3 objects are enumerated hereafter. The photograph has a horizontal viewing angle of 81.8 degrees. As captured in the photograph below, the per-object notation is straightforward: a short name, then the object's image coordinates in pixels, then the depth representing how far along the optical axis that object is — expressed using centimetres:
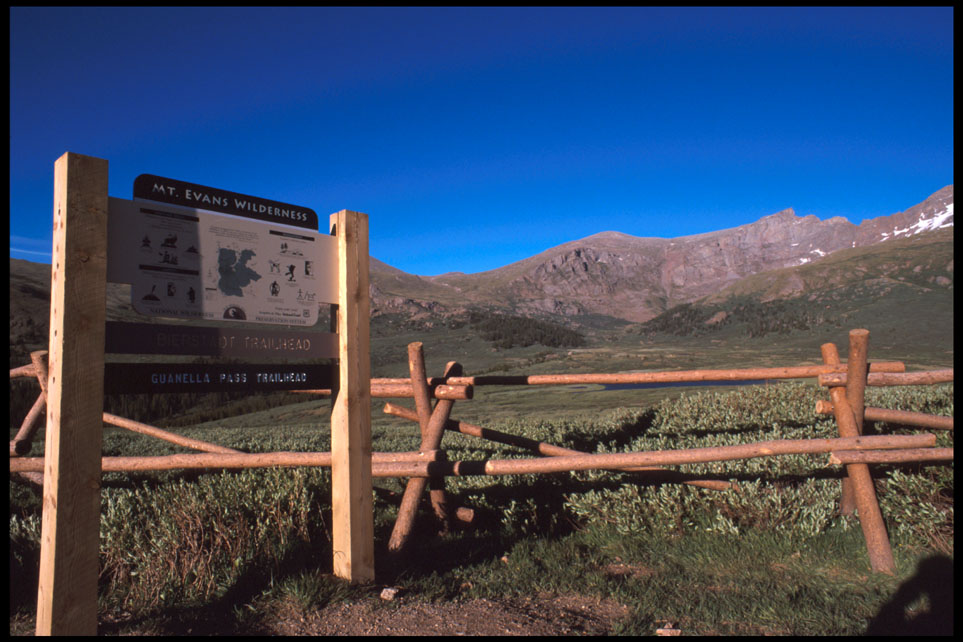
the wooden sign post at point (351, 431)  400
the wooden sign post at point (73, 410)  282
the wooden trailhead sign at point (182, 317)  286
